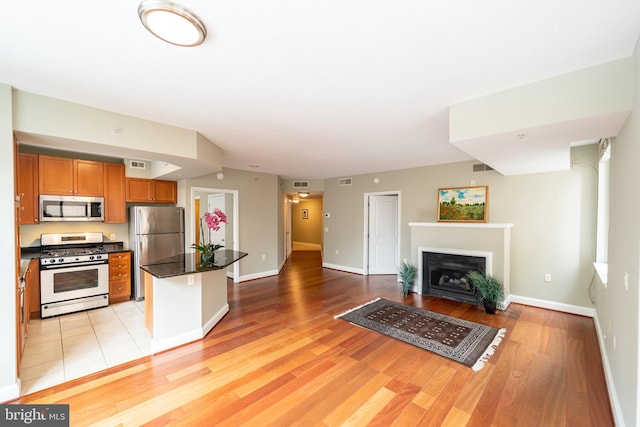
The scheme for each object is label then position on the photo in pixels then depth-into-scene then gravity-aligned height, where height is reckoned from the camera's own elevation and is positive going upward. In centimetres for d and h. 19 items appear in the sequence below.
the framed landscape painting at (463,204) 462 +11
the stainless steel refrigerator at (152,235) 442 -46
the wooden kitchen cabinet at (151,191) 461 +34
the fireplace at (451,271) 431 -110
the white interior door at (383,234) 641 -61
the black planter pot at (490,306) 389 -145
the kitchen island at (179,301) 282 -105
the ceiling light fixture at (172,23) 124 +96
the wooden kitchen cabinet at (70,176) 382 +50
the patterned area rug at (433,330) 282 -154
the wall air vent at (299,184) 721 +70
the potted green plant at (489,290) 388 -121
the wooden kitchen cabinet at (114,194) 438 +25
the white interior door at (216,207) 601 +5
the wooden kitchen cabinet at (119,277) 425 -113
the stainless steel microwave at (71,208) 384 +1
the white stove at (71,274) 368 -98
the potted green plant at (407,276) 482 -125
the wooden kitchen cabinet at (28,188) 363 +29
